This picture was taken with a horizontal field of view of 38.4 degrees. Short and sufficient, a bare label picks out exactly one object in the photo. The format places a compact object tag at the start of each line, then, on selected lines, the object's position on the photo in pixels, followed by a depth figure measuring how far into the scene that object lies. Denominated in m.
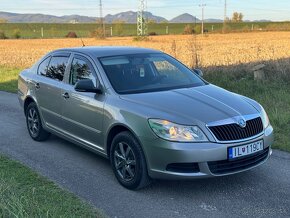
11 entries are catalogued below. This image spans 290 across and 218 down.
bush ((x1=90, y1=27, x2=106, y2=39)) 74.94
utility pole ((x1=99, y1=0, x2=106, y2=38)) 75.96
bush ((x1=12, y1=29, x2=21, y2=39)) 84.32
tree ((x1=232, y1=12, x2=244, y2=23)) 147.10
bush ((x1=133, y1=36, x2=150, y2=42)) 63.61
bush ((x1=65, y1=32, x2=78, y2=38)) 86.44
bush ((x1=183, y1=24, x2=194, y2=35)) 86.70
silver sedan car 4.44
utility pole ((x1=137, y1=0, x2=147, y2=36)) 68.03
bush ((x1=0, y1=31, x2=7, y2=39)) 82.19
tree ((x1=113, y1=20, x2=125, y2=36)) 96.97
